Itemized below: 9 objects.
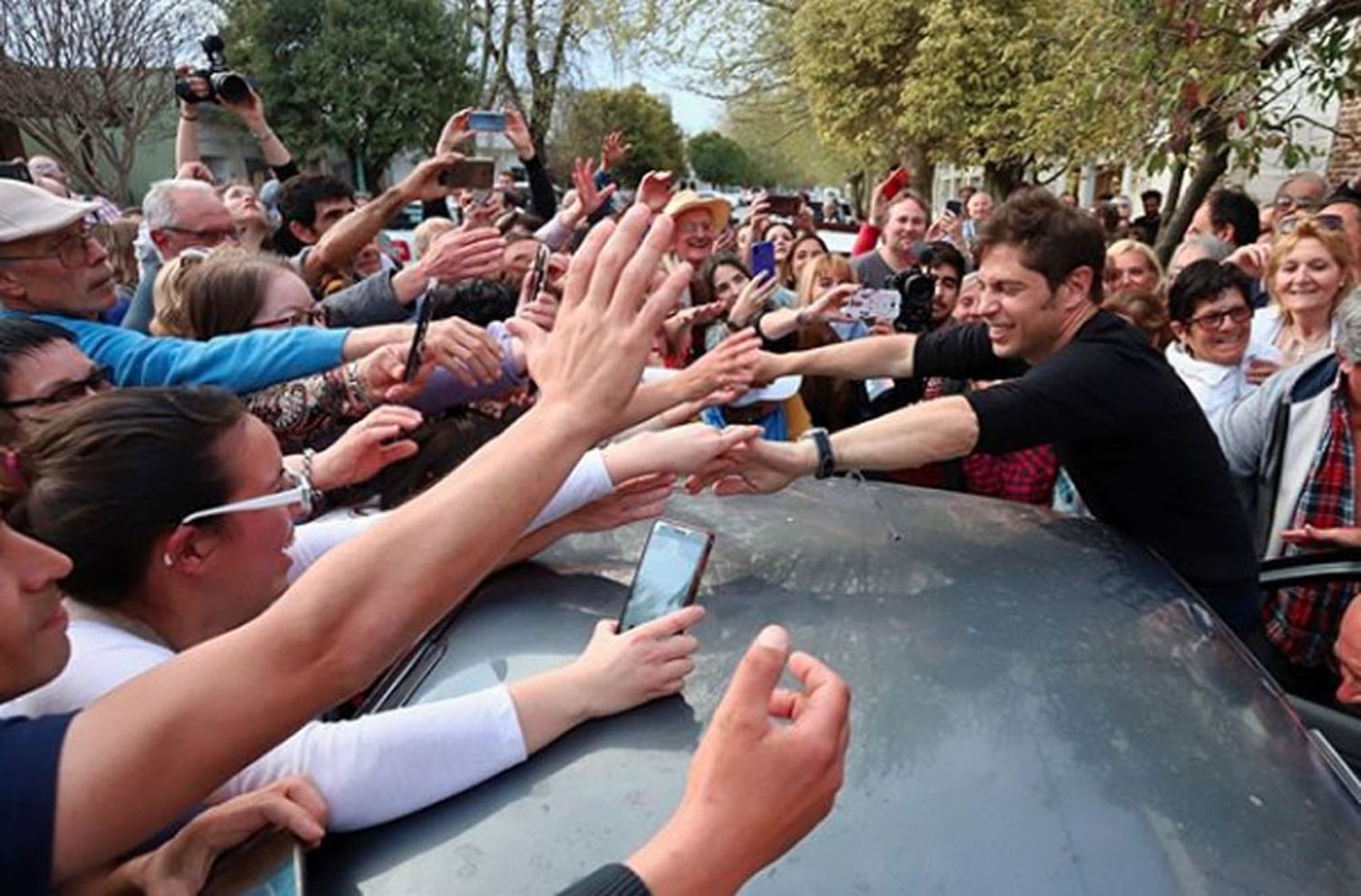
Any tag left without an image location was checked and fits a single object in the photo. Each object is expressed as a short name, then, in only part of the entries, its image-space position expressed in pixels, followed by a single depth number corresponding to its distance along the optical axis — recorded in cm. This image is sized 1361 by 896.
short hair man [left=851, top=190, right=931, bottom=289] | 544
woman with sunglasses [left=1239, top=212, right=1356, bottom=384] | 342
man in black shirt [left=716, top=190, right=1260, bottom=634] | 215
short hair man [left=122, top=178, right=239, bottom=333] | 330
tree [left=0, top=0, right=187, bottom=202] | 1490
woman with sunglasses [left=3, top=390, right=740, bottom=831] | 114
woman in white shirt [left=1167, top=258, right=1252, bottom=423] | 350
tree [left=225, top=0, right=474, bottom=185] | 2744
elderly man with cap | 226
